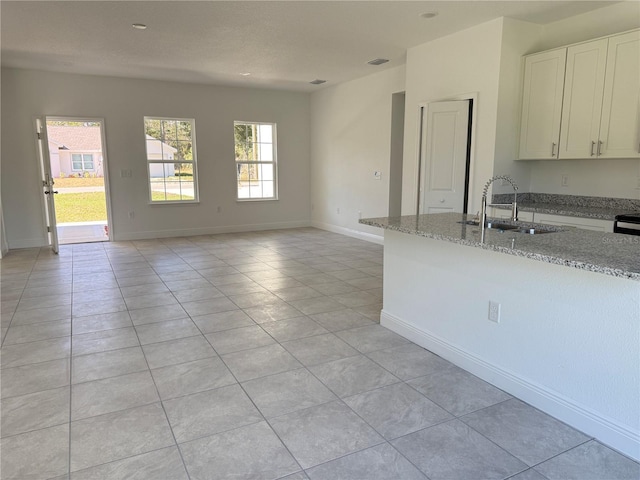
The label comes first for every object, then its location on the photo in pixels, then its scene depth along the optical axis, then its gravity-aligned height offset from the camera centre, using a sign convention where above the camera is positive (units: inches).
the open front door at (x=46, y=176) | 246.4 -1.4
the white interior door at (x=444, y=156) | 176.7 +8.4
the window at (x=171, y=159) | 289.0 +10.4
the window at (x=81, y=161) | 483.8 +14.7
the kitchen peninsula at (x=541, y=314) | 73.7 -29.3
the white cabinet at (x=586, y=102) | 136.3 +25.6
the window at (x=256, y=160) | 319.3 +10.8
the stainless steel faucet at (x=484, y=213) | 101.1 -9.5
